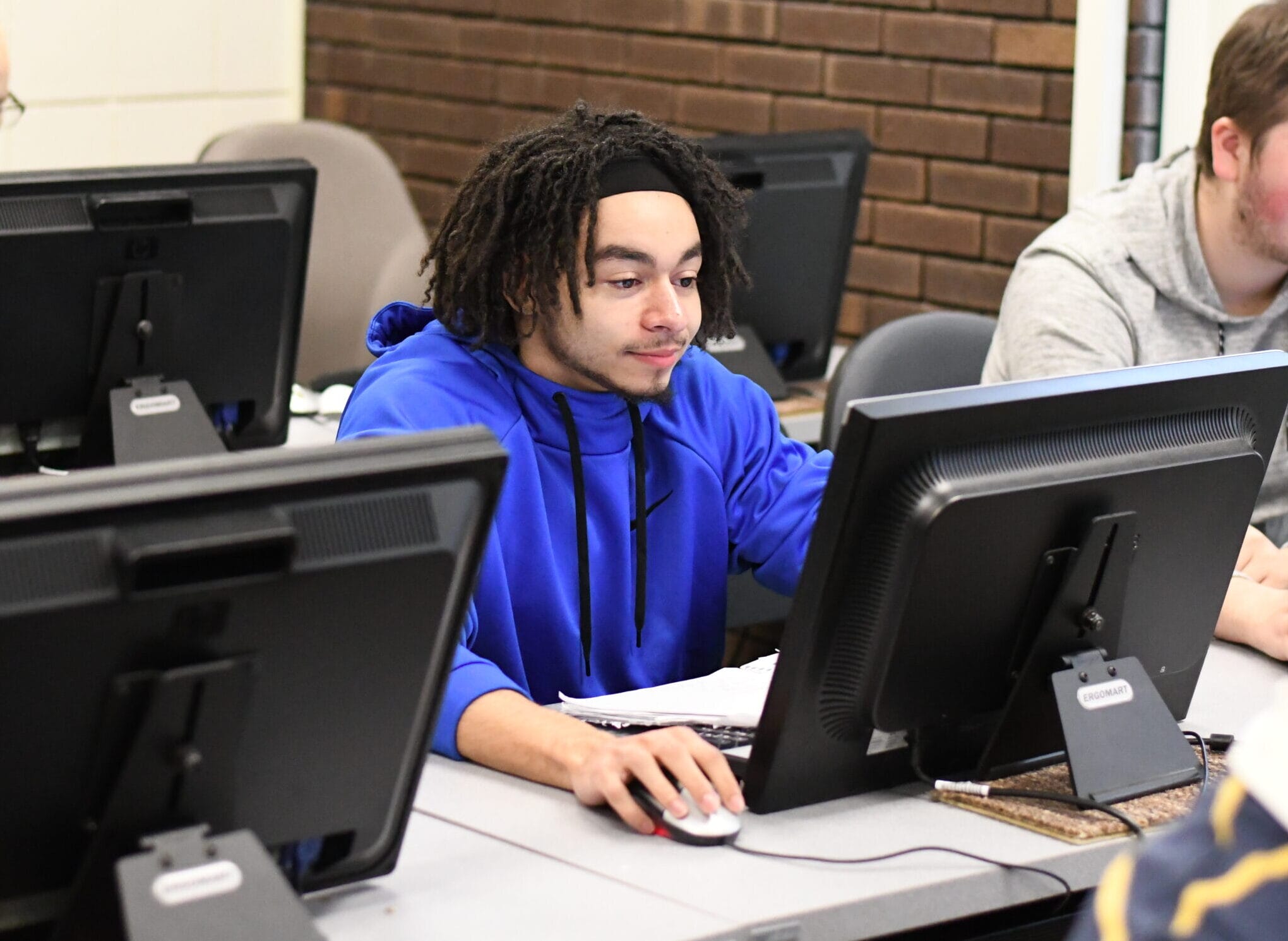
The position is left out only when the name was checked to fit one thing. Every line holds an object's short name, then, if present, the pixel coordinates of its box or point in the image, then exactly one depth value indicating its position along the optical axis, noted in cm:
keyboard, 364
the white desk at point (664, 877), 342
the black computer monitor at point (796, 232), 475
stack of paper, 366
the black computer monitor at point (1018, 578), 349
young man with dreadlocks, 384
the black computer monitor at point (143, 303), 409
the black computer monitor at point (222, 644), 322
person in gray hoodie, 413
